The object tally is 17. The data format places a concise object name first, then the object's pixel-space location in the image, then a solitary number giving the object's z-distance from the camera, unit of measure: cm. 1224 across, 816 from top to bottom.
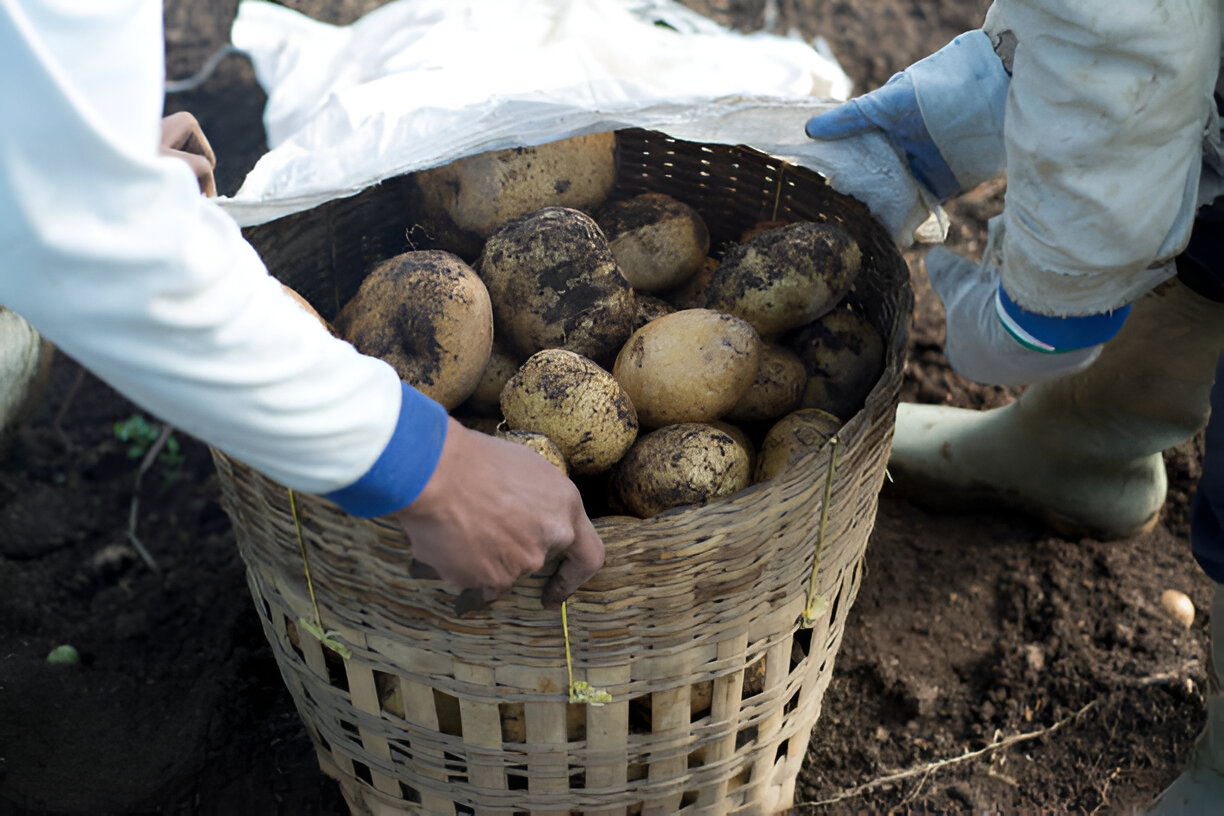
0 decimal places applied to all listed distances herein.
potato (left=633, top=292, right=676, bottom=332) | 167
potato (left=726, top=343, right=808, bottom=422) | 154
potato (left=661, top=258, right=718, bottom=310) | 179
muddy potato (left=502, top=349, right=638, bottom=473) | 134
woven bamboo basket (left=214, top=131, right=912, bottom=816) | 113
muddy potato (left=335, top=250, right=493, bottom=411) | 143
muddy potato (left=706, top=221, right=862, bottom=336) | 156
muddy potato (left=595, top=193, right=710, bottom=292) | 171
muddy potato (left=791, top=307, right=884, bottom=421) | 158
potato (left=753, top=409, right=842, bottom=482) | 140
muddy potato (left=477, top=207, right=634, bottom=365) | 153
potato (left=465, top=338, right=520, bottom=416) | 160
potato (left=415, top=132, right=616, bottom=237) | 173
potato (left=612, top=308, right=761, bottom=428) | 142
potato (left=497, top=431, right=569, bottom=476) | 126
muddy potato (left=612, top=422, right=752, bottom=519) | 130
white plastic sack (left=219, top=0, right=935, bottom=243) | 154
